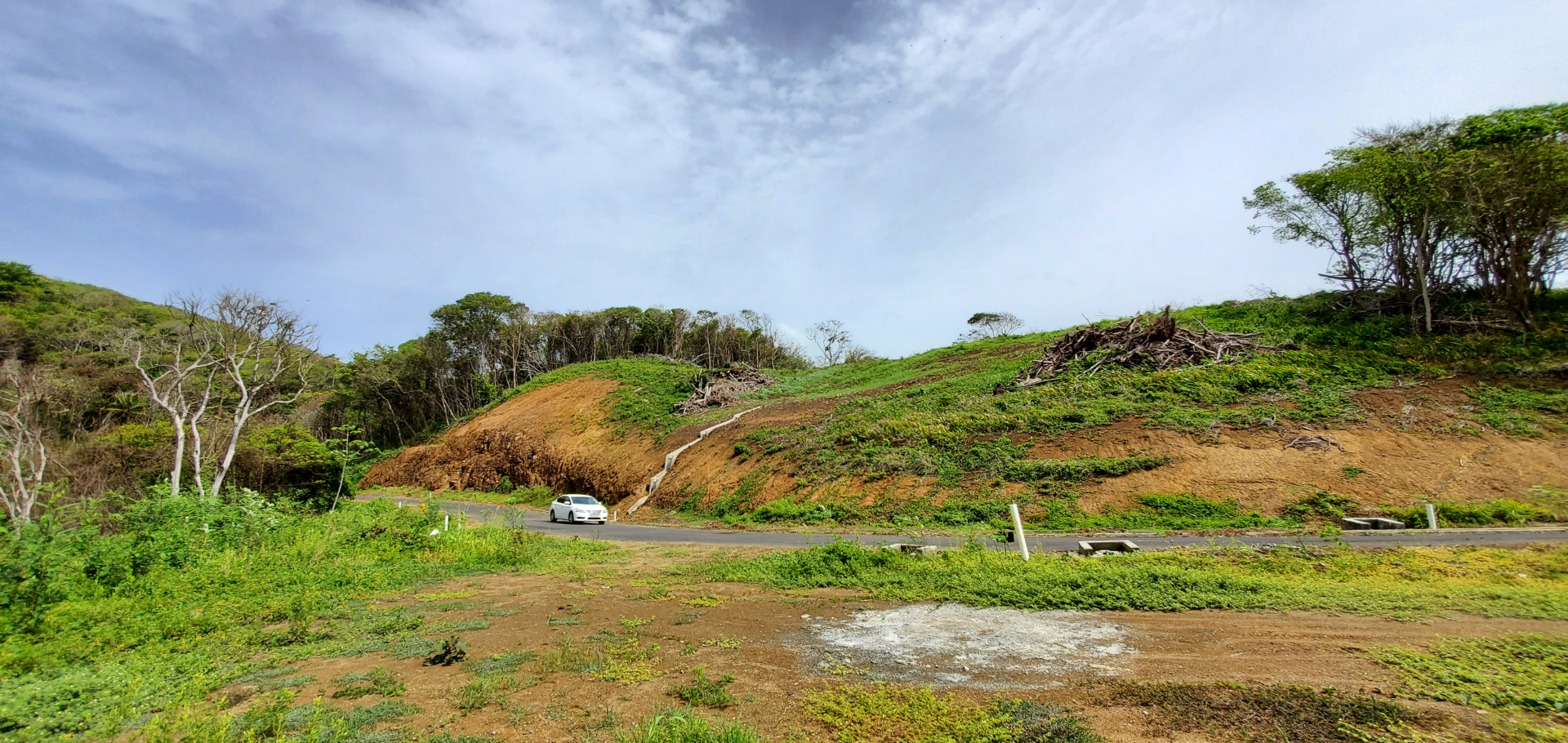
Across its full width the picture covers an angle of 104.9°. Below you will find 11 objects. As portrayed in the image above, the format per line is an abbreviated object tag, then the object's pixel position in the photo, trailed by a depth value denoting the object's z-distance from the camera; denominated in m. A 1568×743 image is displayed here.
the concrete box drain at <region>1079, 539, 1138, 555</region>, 10.74
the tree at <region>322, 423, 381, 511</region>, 19.02
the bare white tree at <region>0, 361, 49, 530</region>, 15.21
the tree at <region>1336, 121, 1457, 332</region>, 22.19
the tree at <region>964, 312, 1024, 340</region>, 58.81
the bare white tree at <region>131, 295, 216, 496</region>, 16.81
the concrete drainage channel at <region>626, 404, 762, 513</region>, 27.47
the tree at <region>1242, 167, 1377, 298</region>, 26.50
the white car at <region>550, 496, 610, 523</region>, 23.41
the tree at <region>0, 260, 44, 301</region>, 37.75
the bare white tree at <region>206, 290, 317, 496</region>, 18.84
